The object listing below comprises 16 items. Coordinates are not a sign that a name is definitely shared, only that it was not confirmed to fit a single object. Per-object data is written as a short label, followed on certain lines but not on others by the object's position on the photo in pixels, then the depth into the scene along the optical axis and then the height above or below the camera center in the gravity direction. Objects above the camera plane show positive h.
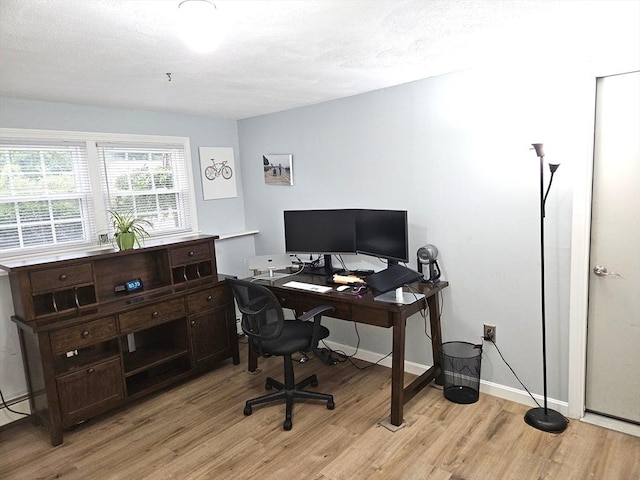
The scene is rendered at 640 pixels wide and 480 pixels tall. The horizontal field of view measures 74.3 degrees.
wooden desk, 2.59 -0.81
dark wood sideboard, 2.67 -0.86
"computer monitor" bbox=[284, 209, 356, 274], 3.33 -0.34
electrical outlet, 2.89 -1.04
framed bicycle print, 4.02 +0.22
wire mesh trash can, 2.90 -1.31
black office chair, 2.71 -0.95
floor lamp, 2.39 -1.46
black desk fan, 2.96 -0.56
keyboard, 2.98 -0.69
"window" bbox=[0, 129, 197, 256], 2.95 +0.13
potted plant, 3.15 -0.22
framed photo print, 3.89 +0.22
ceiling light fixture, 1.59 +0.71
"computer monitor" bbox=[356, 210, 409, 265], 2.90 -0.35
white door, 2.33 -0.47
